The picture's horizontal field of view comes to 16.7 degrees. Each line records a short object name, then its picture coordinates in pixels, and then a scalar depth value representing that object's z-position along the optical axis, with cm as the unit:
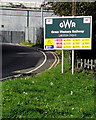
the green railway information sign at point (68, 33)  1529
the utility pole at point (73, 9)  1653
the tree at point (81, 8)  1789
